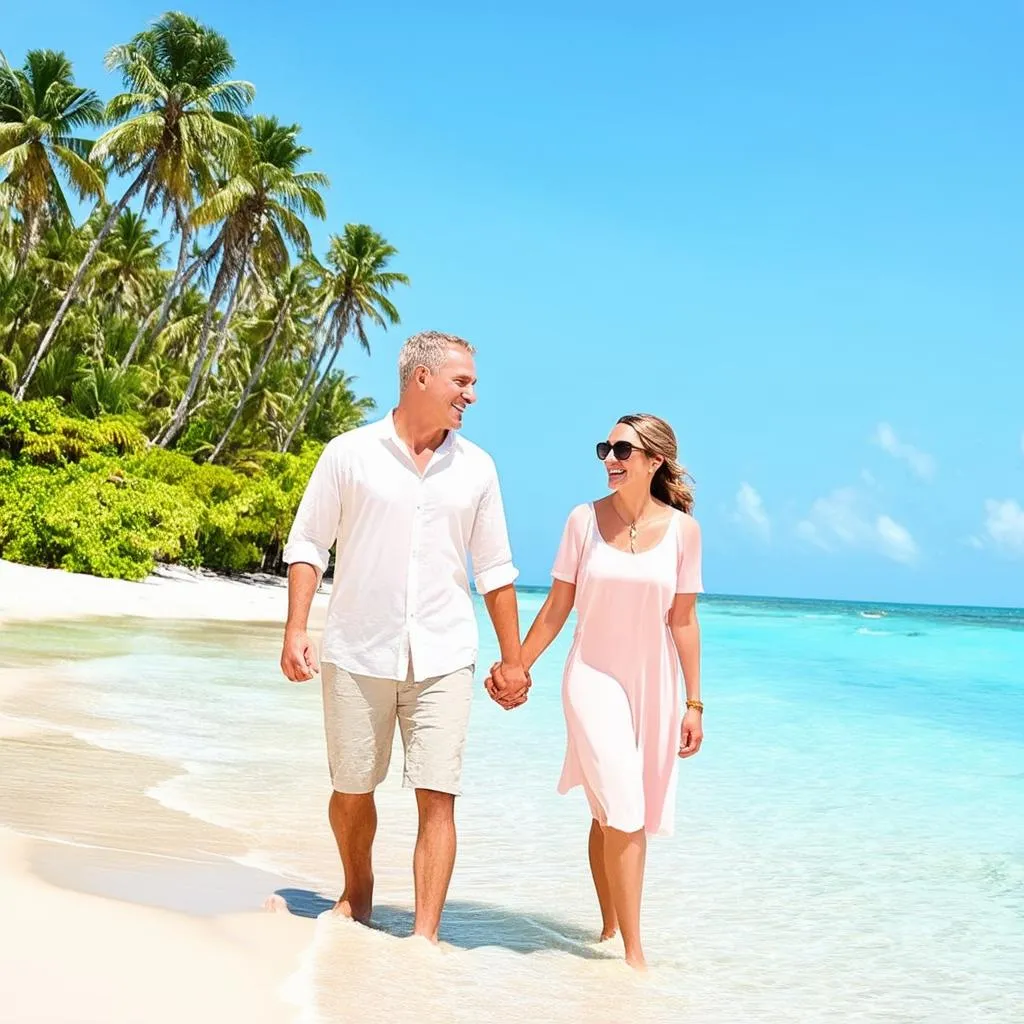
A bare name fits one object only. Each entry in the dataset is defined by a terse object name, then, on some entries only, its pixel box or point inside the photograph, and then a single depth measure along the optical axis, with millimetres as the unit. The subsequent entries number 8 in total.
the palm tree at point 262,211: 38875
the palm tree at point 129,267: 47906
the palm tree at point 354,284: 48719
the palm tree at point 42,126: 34750
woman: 4141
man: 4082
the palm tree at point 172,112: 34250
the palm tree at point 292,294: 46594
